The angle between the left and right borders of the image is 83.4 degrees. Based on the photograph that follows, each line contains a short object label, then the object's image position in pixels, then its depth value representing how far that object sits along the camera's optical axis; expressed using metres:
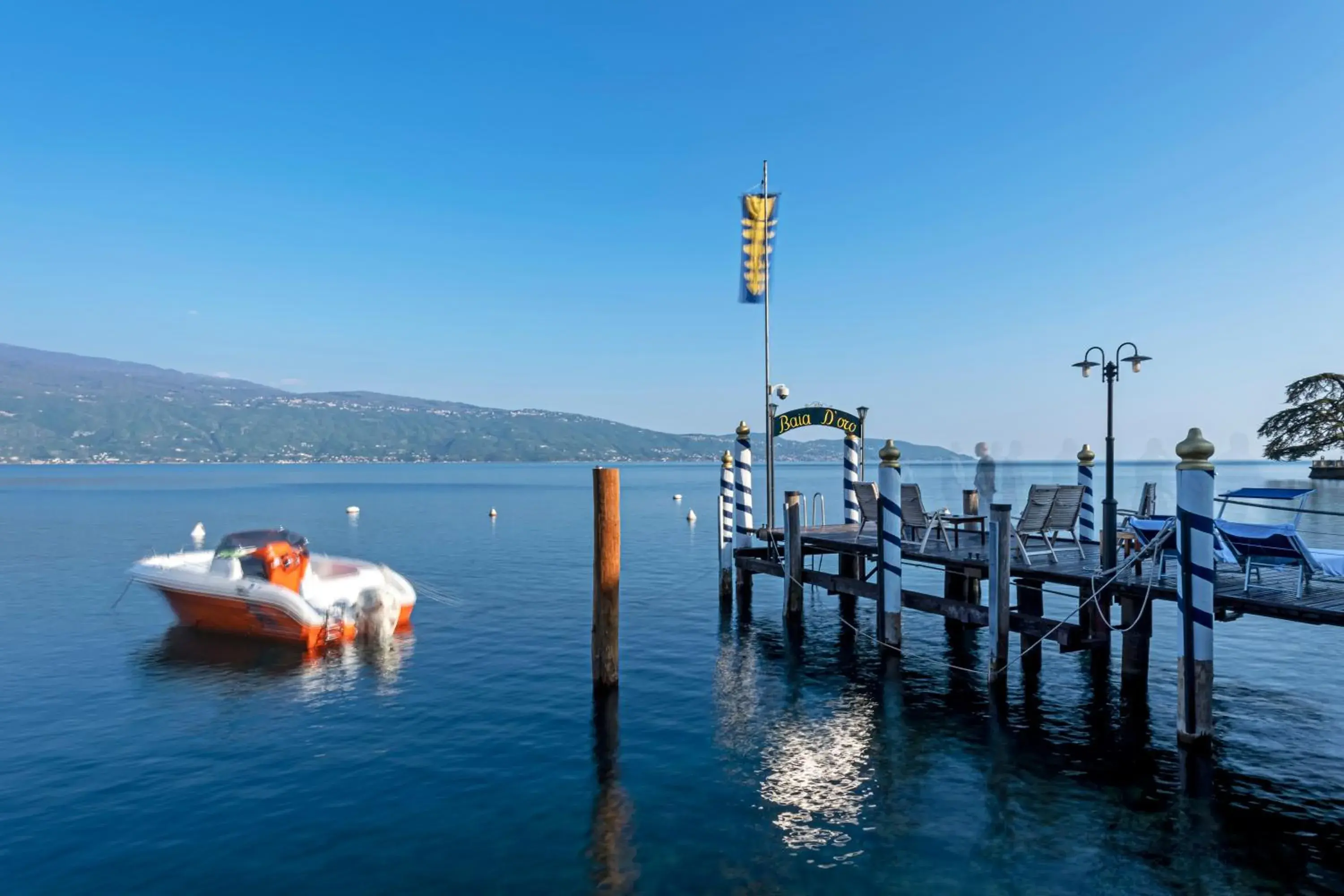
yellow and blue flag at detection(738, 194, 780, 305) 21.28
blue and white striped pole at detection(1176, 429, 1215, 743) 8.57
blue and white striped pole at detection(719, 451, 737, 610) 19.50
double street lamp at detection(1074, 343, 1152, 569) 10.84
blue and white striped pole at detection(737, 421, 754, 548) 18.52
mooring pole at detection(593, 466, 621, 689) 11.40
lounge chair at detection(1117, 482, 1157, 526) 15.29
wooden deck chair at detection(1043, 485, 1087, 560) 12.48
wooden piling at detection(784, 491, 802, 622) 16.12
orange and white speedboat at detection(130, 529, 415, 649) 16.33
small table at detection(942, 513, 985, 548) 14.43
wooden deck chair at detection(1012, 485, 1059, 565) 12.80
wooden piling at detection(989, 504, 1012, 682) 11.00
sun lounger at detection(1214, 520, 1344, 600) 8.75
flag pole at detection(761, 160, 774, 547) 18.22
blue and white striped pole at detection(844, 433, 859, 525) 20.36
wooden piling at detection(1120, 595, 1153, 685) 11.48
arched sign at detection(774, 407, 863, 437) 19.89
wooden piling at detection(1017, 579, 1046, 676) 13.22
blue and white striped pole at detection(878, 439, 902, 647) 13.07
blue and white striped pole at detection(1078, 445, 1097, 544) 16.42
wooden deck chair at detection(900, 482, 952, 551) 14.29
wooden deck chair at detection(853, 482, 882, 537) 17.23
